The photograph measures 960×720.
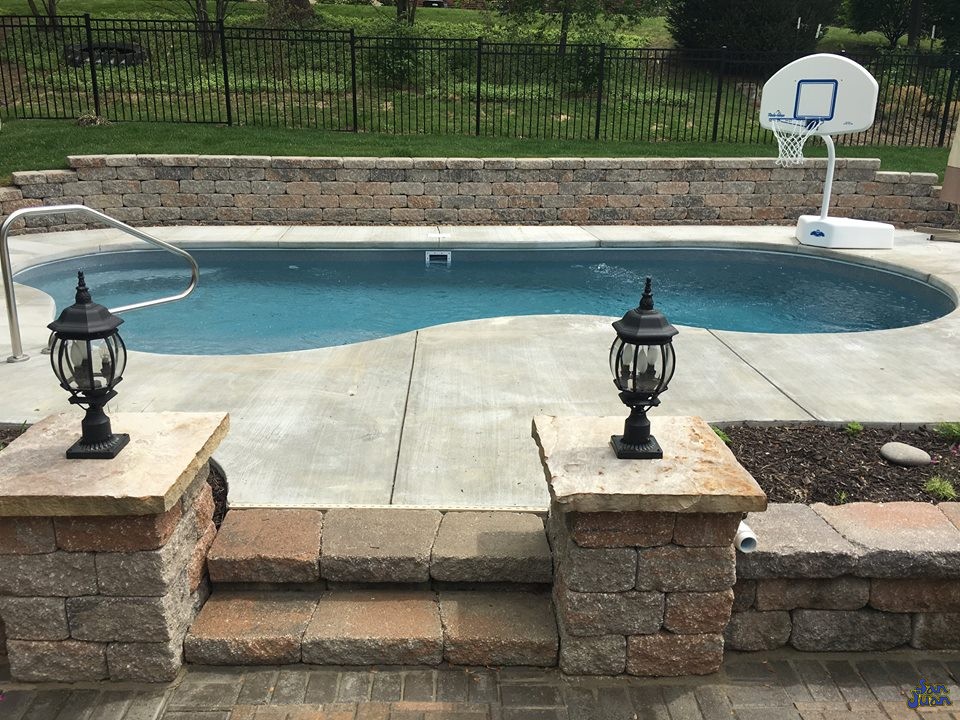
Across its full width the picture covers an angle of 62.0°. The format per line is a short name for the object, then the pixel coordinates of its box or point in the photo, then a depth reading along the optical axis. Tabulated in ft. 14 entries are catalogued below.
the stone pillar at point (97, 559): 8.52
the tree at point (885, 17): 82.02
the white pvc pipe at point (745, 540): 9.37
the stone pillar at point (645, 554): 8.77
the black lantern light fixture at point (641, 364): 9.05
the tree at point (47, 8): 58.73
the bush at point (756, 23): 62.18
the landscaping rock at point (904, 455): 13.17
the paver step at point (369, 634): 9.54
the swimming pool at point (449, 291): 26.50
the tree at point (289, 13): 68.08
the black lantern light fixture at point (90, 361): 8.73
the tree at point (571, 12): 61.87
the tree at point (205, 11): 57.93
